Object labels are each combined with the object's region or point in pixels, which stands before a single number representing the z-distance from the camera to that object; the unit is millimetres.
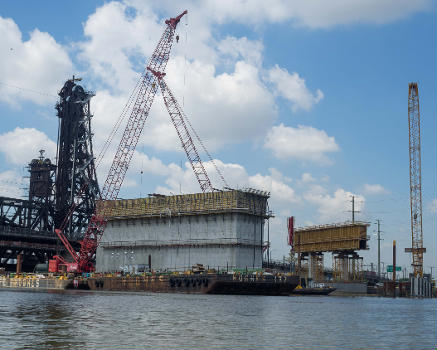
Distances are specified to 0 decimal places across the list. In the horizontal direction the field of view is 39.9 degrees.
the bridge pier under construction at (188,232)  118562
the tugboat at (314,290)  117125
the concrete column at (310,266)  140250
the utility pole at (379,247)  150750
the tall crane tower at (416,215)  135375
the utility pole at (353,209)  159225
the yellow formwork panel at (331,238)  123562
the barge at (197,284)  102562
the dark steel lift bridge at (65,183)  179250
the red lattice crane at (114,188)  139125
